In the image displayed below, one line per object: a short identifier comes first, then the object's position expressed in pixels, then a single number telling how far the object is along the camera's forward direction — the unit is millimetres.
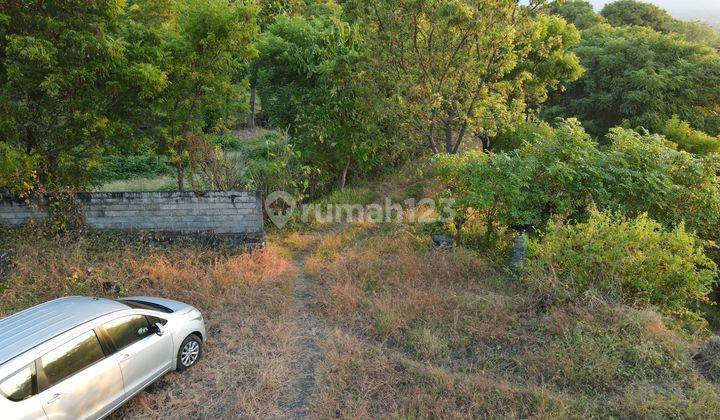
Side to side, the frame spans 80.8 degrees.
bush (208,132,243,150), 15212
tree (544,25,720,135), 12945
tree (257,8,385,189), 10562
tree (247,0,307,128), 19203
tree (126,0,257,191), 7691
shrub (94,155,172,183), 13930
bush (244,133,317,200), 9711
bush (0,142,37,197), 6590
